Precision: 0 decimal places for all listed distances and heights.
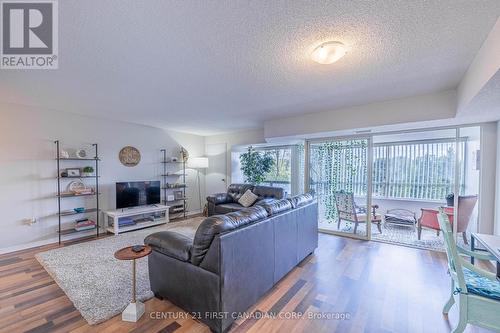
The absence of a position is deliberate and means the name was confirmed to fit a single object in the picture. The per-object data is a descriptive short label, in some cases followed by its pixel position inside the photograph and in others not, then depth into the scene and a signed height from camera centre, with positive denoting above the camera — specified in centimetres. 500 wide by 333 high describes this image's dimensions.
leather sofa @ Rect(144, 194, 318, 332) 172 -94
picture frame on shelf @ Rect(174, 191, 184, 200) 585 -94
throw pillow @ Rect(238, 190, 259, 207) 511 -89
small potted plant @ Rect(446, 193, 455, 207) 385 -66
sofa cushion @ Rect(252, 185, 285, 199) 499 -71
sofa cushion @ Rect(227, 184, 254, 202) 549 -75
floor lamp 617 -2
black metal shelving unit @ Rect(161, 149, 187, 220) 568 -72
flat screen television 459 -75
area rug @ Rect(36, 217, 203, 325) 210 -145
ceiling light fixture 178 +95
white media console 440 -131
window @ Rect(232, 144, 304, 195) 562 -17
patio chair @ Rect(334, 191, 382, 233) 414 -97
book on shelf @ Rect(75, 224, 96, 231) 405 -130
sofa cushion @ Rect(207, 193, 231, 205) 533 -94
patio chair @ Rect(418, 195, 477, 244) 338 -80
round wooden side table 185 -133
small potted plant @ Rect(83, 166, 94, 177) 421 -20
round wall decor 491 +11
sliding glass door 416 -43
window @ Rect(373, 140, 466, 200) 495 -15
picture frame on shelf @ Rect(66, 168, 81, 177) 404 -23
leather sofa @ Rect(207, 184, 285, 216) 501 -86
